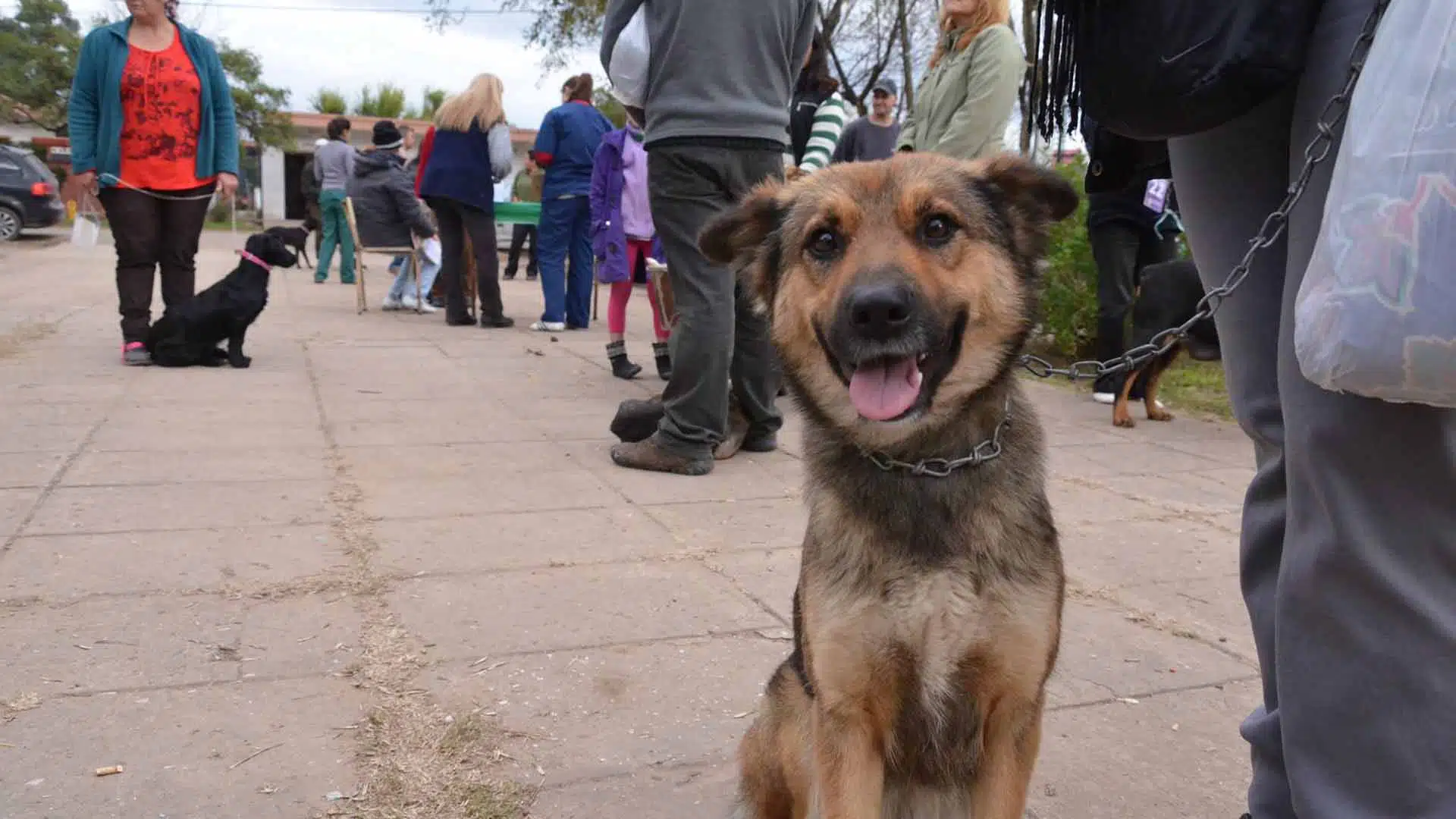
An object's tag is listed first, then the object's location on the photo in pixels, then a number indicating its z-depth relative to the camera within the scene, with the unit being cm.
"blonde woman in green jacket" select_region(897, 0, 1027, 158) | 594
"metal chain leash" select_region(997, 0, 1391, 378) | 163
